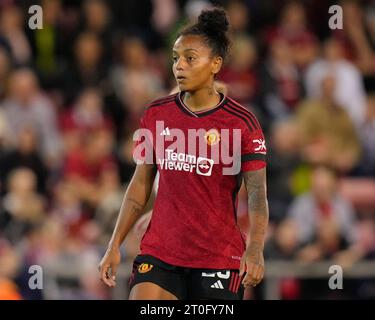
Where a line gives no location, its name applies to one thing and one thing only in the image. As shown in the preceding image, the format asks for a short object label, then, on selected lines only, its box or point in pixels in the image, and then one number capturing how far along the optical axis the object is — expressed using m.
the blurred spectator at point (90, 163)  12.19
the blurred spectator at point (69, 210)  11.48
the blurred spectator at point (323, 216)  11.31
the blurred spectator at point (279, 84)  13.56
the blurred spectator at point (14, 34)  13.40
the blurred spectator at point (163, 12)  14.70
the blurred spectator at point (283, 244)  11.05
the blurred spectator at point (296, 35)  14.18
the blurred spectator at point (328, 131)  12.95
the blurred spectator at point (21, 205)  11.22
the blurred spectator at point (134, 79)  13.43
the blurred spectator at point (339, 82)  13.71
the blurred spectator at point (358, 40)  14.56
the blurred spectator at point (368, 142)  13.10
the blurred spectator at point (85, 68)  13.41
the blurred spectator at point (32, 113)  12.54
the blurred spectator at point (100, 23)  13.95
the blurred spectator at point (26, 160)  11.91
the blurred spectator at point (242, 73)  13.47
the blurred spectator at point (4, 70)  12.91
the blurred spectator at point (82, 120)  12.68
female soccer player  6.21
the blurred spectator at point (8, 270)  10.05
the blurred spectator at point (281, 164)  12.16
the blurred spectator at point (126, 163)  12.54
